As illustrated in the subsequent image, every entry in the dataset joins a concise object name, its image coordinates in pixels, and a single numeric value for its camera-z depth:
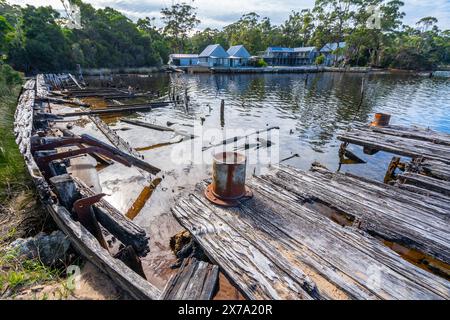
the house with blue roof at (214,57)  62.09
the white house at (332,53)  71.53
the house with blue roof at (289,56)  73.00
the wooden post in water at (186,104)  20.02
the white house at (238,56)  63.19
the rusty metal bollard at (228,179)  4.33
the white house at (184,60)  67.76
